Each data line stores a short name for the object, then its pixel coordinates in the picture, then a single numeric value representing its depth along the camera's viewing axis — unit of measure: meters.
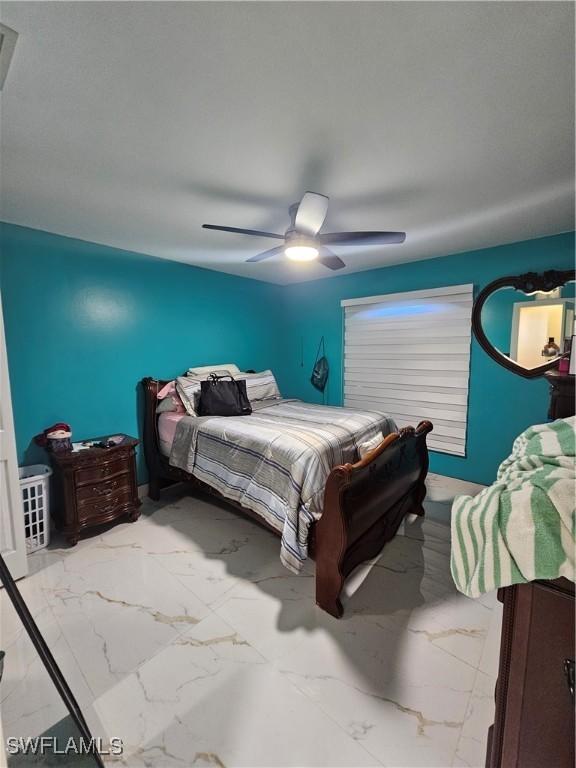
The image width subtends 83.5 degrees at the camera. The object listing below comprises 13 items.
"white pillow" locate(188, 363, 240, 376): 3.49
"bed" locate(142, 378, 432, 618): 1.78
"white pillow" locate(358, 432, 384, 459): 2.27
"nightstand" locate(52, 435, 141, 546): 2.39
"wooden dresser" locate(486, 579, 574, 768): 0.63
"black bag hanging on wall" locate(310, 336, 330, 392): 4.38
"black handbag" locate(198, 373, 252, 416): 3.05
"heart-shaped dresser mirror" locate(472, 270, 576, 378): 2.72
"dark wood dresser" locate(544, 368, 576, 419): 1.66
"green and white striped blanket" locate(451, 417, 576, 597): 0.60
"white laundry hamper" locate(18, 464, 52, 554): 2.29
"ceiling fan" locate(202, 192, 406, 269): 1.85
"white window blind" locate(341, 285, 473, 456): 3.29
